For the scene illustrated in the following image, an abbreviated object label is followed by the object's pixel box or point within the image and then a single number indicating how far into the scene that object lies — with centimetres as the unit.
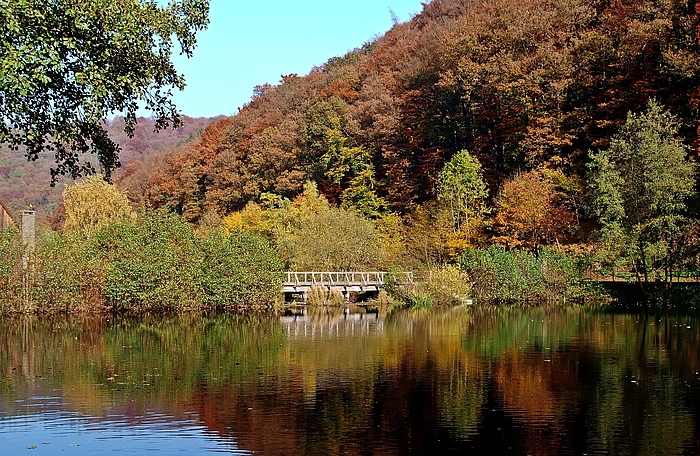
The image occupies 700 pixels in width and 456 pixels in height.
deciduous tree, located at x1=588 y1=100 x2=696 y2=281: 3519
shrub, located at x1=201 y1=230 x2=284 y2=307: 3612
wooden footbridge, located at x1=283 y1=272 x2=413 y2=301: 4047
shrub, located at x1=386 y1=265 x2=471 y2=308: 3931
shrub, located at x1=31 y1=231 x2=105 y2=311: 3266
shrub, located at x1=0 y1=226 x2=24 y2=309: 3198
